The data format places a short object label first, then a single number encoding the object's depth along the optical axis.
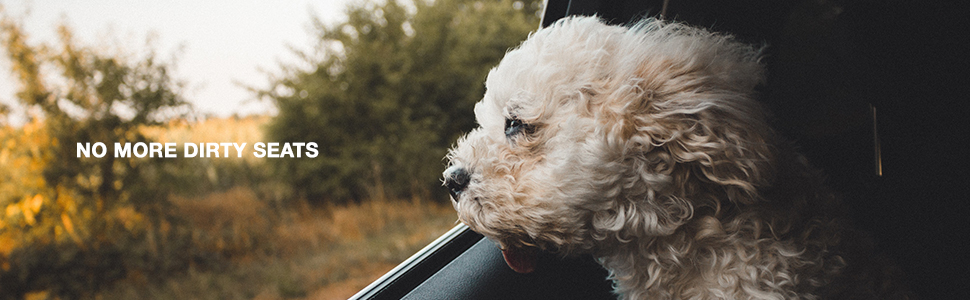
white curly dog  0.92
